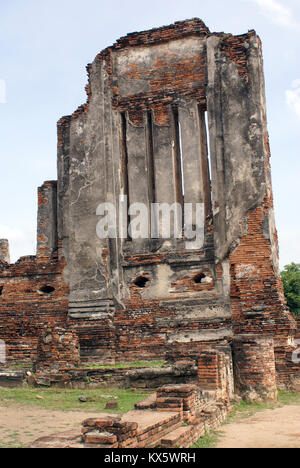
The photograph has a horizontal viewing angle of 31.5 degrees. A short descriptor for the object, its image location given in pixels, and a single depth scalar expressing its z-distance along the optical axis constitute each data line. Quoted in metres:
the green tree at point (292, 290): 20.36
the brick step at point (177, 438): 4.64
